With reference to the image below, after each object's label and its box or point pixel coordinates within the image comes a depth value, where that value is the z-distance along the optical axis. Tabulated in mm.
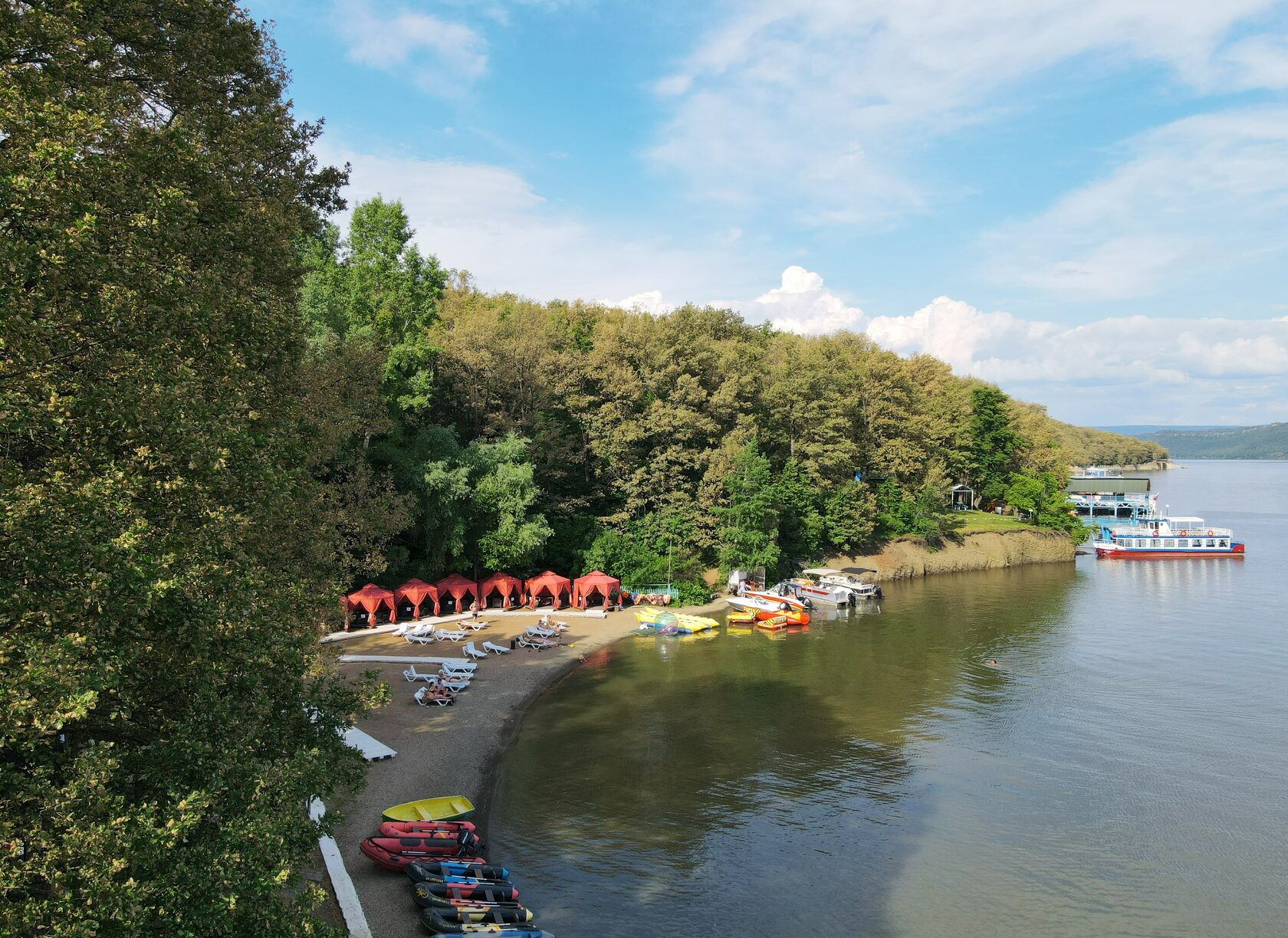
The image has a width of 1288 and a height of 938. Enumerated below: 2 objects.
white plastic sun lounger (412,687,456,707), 23531
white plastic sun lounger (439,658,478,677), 26062
